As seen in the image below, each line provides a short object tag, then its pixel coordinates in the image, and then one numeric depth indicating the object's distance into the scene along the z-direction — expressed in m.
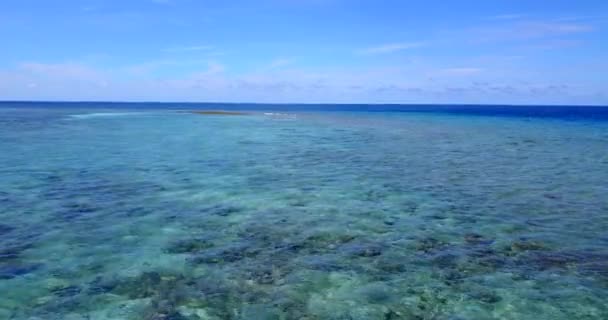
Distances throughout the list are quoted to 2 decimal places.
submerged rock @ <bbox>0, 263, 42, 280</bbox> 9.42
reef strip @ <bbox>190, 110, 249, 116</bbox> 111.16
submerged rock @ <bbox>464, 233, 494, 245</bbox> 11.73
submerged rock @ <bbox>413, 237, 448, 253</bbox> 11.23
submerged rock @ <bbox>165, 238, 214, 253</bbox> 11.09
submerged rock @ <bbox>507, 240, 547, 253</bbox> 11.20
